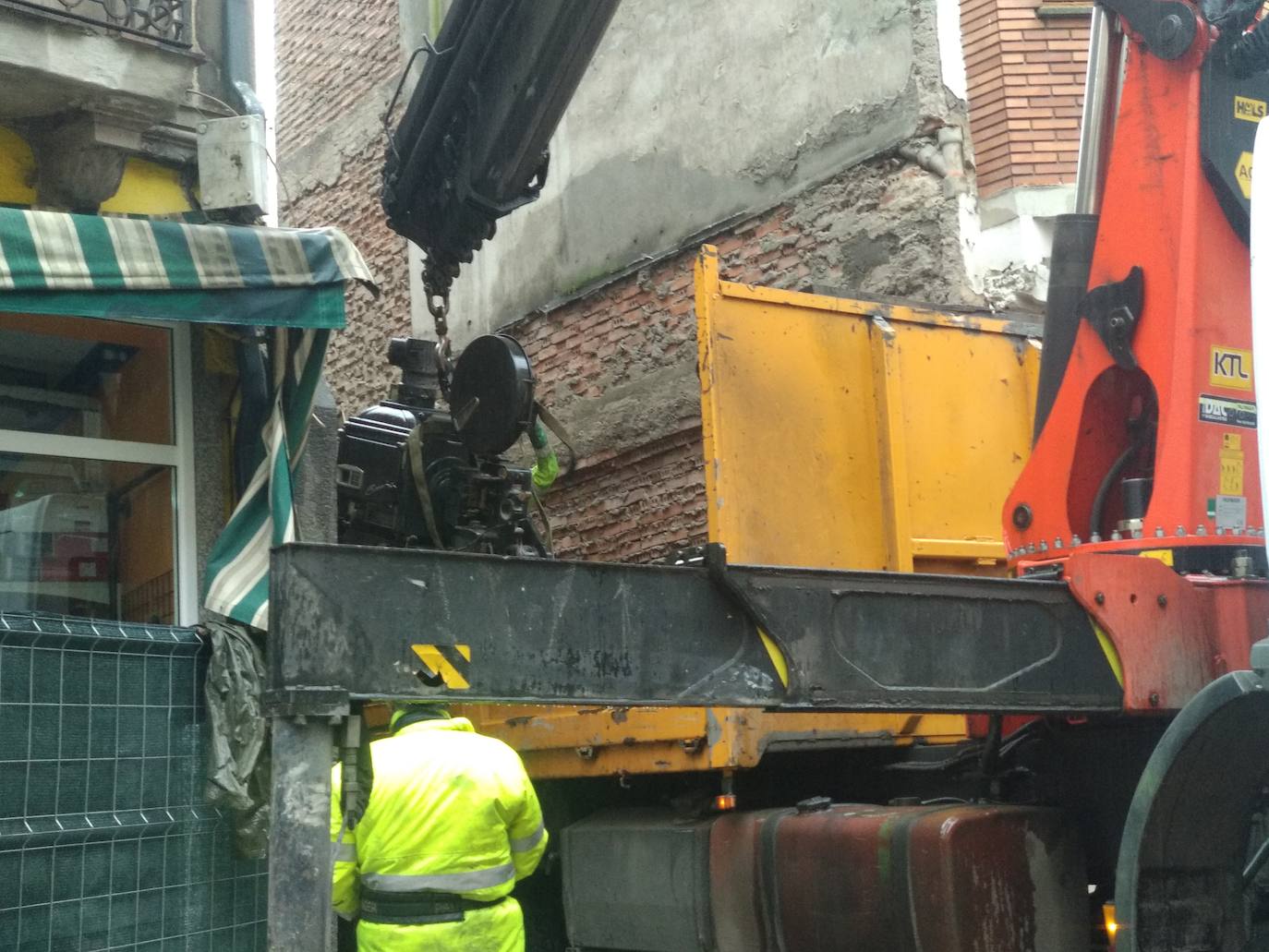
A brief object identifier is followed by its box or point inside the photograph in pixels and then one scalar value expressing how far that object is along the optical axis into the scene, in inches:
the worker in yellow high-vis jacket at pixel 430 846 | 169.2
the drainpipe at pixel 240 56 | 256.8
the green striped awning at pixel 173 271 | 203.0
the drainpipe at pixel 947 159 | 314.2
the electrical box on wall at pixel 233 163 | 242.2
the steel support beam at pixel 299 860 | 97.6
